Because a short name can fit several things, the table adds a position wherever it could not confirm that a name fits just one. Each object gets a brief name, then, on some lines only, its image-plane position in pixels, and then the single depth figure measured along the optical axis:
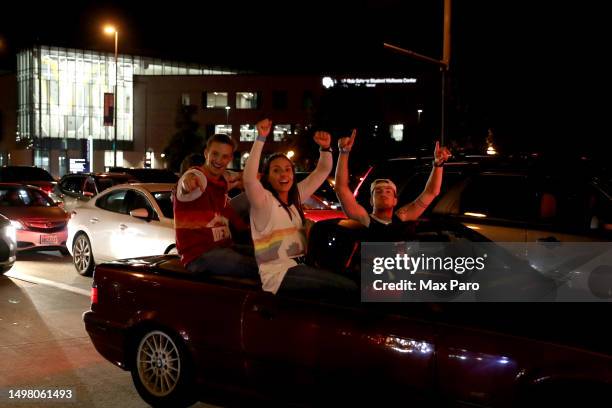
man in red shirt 4.99
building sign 63.31
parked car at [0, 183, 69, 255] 12.80
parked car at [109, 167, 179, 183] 21.98
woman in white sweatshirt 4.47
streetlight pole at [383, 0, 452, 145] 16.23
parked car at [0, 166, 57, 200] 23.73
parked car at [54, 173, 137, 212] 17.66
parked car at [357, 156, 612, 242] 6.83
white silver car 9.80
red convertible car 3.54
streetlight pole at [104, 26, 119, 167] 37.27
